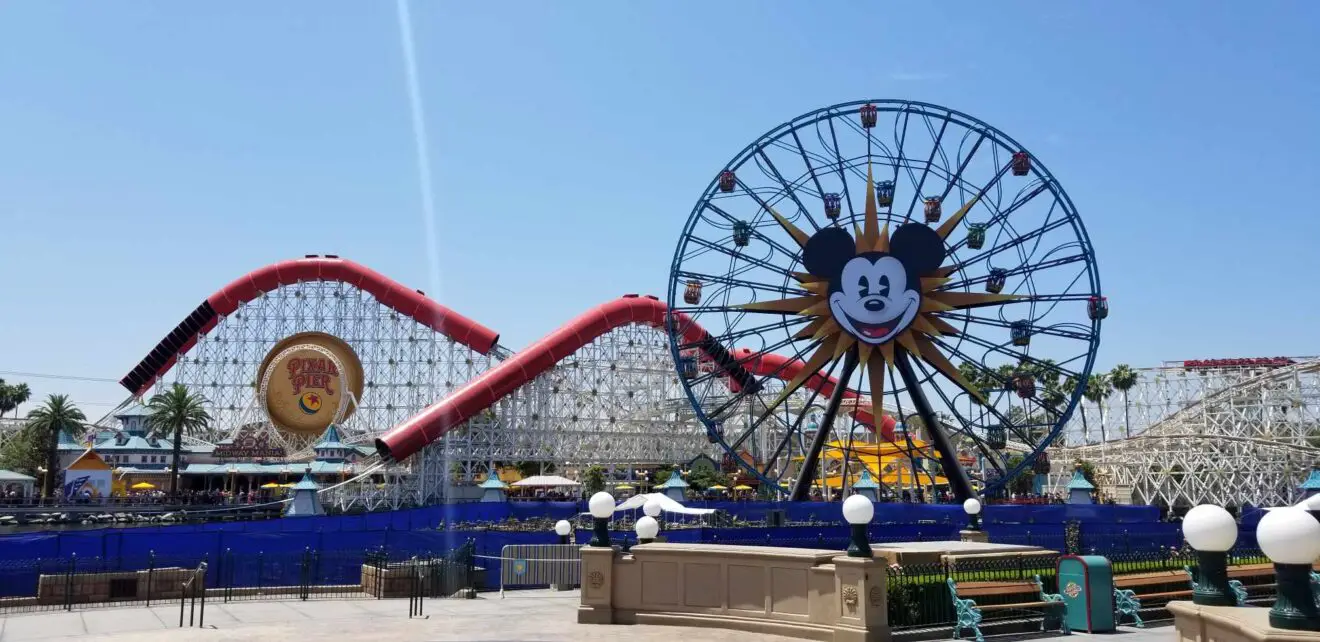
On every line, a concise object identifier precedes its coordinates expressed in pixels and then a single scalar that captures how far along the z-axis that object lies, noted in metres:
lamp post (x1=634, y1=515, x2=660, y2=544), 17.19
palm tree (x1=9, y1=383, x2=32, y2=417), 82.31
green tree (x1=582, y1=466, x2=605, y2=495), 60.66
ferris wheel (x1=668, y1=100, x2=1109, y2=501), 39.88
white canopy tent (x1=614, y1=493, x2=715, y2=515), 30.77
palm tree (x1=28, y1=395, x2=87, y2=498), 64.12
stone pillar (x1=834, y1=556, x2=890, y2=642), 13.69
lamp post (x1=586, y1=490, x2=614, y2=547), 16.31
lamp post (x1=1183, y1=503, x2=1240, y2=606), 8.41
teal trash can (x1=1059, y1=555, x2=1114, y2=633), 15.65
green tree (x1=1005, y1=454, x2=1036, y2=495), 74.81
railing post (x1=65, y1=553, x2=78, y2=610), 20.55
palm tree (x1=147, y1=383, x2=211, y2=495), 60.53
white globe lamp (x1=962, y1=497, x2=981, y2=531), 21.48
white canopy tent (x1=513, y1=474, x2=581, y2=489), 51.09
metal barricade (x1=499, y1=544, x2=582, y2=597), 24.03
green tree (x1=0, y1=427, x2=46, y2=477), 73.75
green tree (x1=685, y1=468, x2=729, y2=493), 58.62
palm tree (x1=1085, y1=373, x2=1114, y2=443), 89.75
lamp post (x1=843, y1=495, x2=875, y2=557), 13.71
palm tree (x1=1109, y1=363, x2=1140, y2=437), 90.00
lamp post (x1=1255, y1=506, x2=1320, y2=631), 6.82
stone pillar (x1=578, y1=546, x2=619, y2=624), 16.25
